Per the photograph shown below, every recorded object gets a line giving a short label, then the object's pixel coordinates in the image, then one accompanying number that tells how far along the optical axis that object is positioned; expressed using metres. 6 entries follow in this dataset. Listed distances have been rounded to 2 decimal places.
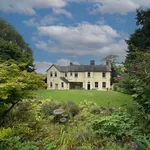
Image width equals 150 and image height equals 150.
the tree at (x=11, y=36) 21.29
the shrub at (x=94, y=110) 5.62
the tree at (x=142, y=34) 12.49
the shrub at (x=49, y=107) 5.35
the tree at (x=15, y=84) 3.33
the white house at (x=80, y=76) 26.73
